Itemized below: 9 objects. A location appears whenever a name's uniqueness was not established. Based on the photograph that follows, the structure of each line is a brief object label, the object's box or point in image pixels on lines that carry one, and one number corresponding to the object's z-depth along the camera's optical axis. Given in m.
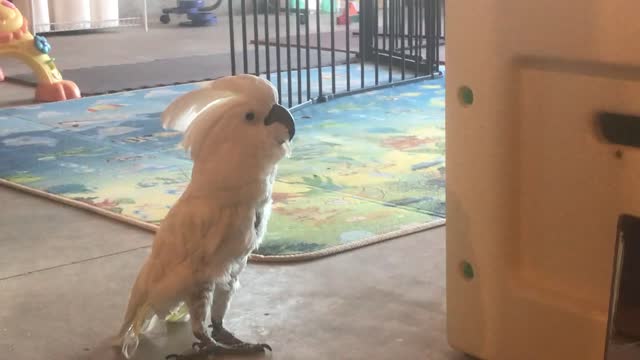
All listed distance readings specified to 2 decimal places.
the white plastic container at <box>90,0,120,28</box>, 6.75
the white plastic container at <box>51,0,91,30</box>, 6.50
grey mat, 4.27
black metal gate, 4.03
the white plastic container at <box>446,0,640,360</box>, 1.17
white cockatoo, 1.34
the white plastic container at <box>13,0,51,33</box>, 6.14
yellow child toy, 3.88
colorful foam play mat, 2.13
